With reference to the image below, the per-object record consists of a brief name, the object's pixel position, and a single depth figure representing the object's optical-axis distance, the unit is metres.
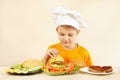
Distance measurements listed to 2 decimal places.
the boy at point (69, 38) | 1.00
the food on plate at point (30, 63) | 0.84
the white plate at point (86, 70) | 0.77
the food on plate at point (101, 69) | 0.79
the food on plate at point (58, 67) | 0.78
